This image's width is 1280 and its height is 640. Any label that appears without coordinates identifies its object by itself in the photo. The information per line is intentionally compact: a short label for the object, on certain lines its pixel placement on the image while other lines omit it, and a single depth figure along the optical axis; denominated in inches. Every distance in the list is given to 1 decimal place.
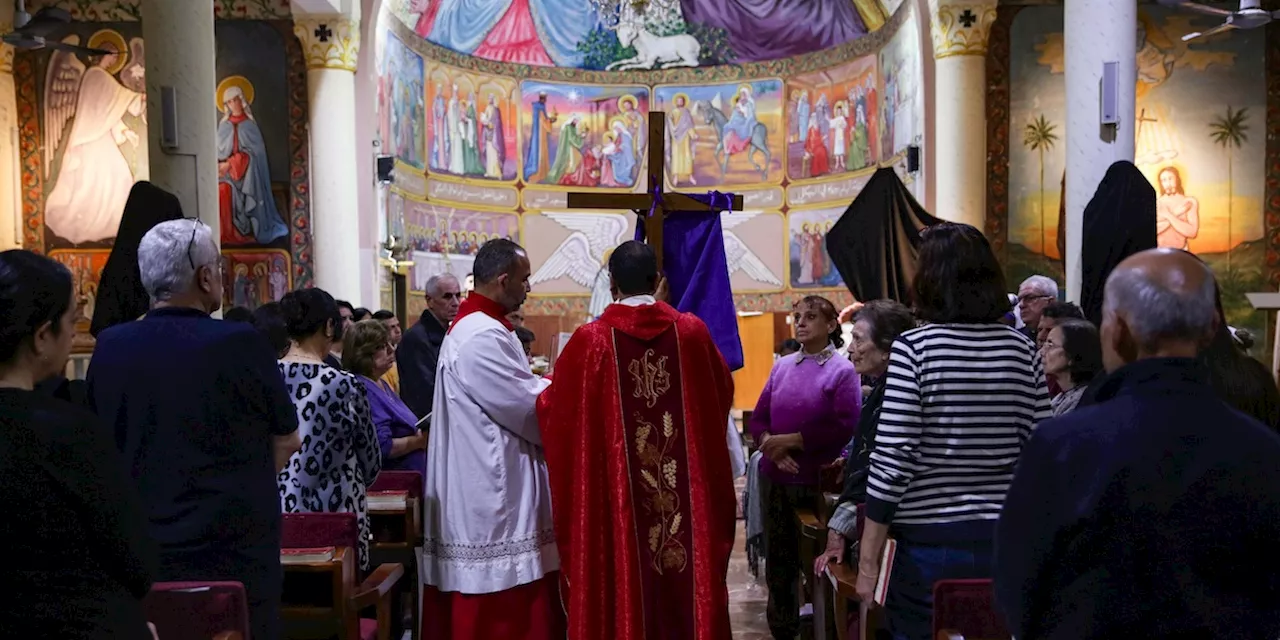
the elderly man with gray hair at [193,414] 114.1
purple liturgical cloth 195.0
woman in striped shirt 114.7
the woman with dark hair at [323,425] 153.6
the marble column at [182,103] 265.7
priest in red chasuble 165.2
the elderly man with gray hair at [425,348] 245.4
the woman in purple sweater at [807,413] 205.3
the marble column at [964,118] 475.5
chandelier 701.3
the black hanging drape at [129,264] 215.6
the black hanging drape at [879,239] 259.6
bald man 69.6
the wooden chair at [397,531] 184.7
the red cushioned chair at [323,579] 142.9
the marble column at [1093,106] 274.8
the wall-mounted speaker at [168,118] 263.7
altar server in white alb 166.7
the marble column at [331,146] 482.9
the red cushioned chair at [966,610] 108.7
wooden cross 191.6
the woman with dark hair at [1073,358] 146.8
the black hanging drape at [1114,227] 239.5
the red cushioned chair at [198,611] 106.8
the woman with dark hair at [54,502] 76.2
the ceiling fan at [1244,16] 360.5
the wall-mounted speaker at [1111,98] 272.8
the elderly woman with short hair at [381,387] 193.6
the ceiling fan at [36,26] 356.8
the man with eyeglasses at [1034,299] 230.1
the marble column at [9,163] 470.6
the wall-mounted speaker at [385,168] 524.7
